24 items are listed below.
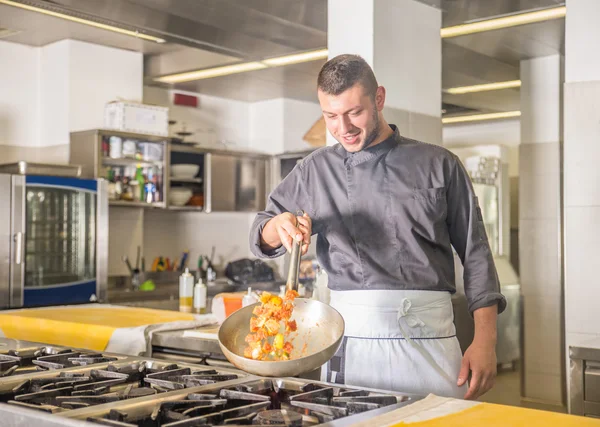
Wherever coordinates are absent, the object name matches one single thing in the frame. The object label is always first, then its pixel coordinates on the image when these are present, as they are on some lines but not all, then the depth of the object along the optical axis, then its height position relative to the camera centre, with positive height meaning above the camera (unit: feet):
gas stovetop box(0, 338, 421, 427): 4.81 -1.19
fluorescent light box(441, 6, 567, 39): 15.97 +4.70
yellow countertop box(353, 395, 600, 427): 4.65 -1.19
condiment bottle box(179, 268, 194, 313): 13.21 -1.09
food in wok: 5.97 -0.78
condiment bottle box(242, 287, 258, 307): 10.53 -0.95
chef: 7.09 -0.16
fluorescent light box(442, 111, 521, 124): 30.63 +4.85
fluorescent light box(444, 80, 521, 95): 24.44 +4.85
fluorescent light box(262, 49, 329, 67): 19.33 +4.65
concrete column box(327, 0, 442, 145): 13.38 +3.39
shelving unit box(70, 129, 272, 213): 19.45 +1.86
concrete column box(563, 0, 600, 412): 12.58 +0.60
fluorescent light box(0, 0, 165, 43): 15.75 +4.84
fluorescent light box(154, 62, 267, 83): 21.18 +4.68
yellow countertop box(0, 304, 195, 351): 10.05 -1.30
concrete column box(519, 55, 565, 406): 20.49 +0.09
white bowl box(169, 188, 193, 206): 22.75 +1.07
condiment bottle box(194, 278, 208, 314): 12.98 -1.17
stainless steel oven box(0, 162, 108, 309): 16.74 -0.16
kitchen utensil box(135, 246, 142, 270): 21.91 -0.79
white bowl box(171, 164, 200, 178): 22.84 +1.86
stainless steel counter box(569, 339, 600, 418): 9.29 -1.83
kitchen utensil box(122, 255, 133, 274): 21.45 -0.90
